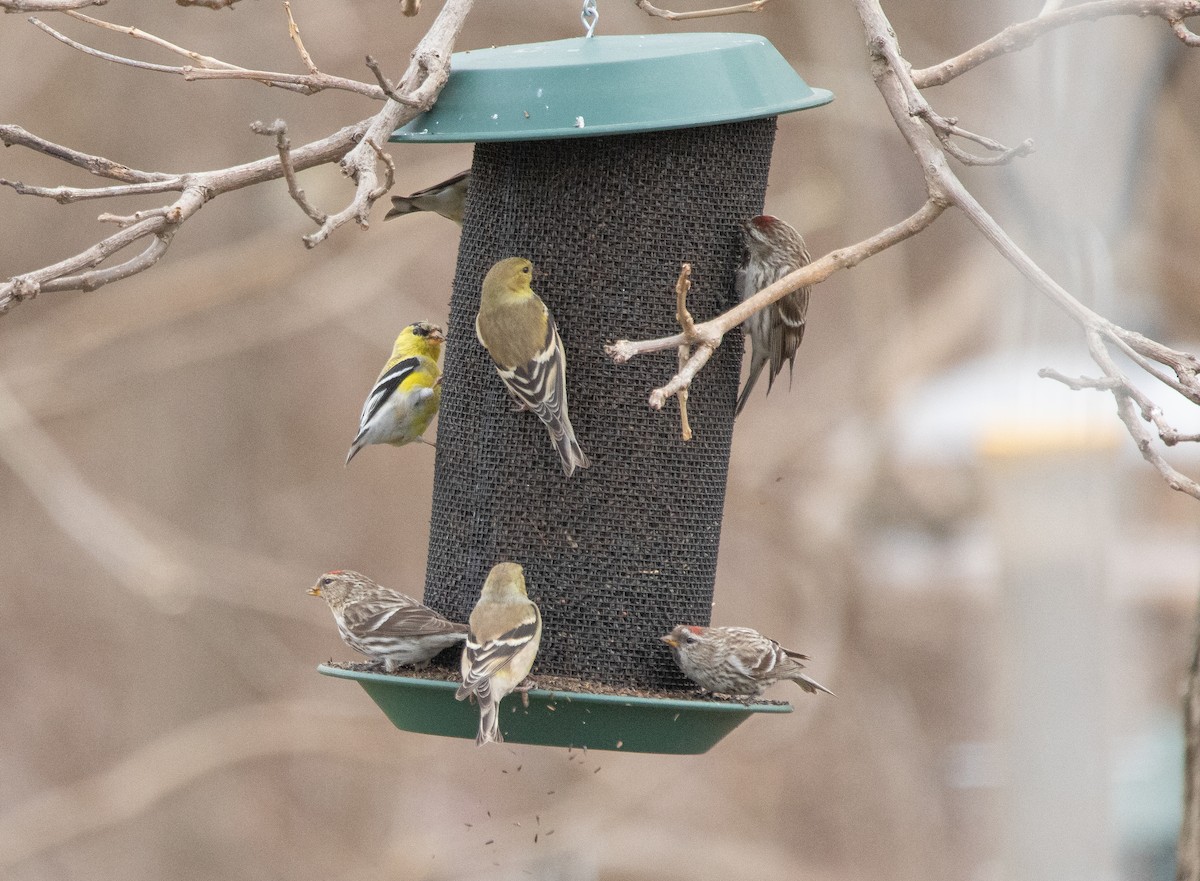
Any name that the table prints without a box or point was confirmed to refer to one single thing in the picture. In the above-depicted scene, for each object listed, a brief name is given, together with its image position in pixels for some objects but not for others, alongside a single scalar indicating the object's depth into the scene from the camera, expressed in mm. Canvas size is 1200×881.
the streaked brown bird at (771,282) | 11453
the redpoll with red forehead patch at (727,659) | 10789
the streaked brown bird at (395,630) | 10914
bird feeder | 11227
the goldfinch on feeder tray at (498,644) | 9742
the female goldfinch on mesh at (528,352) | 10852
